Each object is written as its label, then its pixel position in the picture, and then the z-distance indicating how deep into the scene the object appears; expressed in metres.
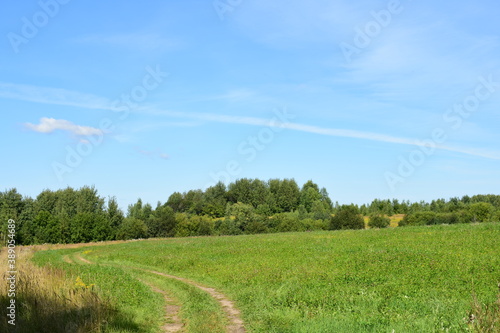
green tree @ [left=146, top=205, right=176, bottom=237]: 106.75
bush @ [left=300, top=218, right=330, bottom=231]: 98.86
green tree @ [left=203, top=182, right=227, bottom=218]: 137.12
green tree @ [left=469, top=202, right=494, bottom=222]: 95.12
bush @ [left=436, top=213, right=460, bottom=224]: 78.61
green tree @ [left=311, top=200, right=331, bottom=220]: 117.53
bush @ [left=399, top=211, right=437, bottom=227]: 89.94
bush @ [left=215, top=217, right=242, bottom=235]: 101.33
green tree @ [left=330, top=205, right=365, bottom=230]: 82.25
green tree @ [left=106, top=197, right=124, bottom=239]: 102.81
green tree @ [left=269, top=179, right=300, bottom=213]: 142.75
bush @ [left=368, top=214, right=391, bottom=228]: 88.75
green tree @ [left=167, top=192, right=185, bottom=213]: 151.88
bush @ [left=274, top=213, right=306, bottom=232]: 98.31
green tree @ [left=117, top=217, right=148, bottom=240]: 97.64
